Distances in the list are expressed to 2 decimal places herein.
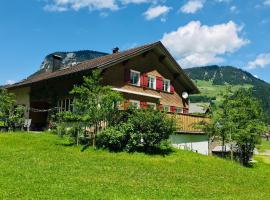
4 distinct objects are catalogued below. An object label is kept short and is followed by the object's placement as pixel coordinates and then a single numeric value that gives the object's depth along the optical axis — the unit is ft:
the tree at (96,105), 76.02
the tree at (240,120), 86.17
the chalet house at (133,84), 102.47
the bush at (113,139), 71.67
